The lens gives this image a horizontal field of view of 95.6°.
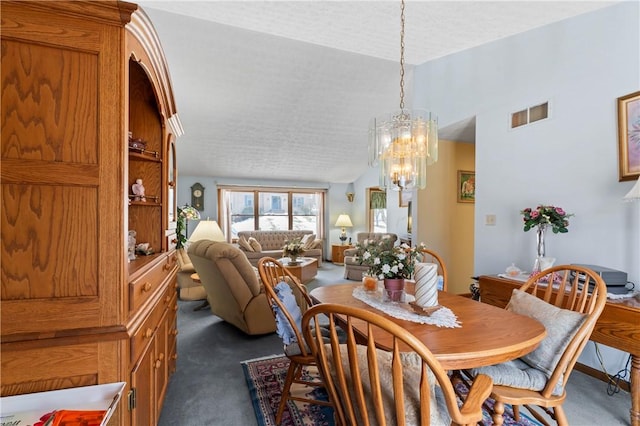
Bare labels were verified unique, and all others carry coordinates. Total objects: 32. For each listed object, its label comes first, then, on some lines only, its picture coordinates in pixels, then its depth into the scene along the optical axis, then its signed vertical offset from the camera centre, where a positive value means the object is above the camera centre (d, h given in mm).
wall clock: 6879 +365
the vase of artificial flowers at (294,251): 4926 -671
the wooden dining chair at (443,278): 2230 -517
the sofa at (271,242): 6465 -736
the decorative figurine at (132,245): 1581 -193
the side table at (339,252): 7453 -1043
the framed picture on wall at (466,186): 4438 +396
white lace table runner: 1371 -522
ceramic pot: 1662 -455
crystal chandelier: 2496 +590
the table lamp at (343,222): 7777 -281
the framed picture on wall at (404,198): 5693 +293
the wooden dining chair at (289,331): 1598 -679
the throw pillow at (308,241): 7066 -720
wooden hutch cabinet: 911 +44
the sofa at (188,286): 4246 -1104
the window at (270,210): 7316 +45
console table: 1617 -698
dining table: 1082 -525
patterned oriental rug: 1724 -1247
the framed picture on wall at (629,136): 2025 +547
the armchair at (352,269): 5527 -1103
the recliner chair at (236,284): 2766 -720
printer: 1867 -441
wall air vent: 2650 +927
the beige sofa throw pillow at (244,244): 6414 -741
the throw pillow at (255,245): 6428 -748
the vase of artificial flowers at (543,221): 2277 -72
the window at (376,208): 7500 +97
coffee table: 4586 -958
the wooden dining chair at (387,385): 844 -578
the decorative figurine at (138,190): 1739 +129
